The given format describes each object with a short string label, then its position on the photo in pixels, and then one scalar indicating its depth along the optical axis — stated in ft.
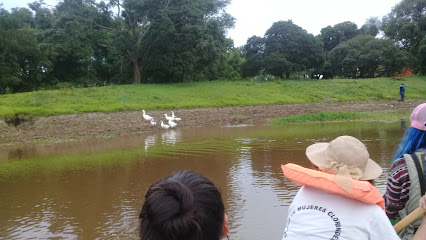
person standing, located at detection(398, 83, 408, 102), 88.99
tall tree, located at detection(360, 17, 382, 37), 182.09
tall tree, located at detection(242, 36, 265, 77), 131.75
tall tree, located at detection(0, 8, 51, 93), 84.79
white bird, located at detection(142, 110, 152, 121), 61.00
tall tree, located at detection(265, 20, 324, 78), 129.90
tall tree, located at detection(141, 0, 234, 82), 92.02
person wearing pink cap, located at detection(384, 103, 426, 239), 7.50
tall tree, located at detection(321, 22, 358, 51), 175.01
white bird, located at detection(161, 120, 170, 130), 58.90
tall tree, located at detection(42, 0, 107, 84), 87.92
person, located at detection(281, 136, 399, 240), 6.12
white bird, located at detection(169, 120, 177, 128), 60.13
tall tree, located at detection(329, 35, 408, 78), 137.49
